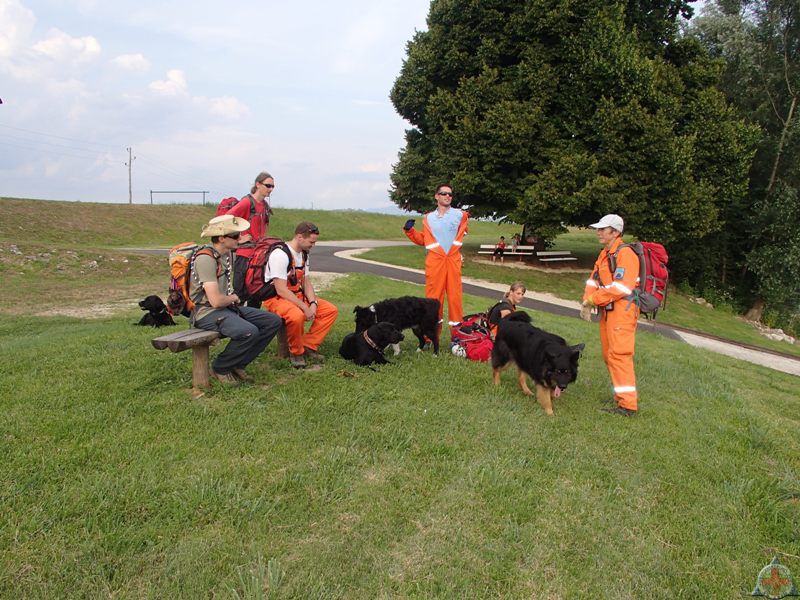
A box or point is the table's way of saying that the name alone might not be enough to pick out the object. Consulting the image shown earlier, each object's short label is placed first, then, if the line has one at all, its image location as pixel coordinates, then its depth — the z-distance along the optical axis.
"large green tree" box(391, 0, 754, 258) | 17.05
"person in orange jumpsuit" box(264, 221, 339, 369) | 5.50
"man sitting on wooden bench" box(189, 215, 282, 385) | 4.67
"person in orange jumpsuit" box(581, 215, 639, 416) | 5.12
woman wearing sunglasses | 5.91
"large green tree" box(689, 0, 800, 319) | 19.42
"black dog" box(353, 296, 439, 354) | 6.50
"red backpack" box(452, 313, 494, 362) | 6.71
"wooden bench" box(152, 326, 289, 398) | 4.29
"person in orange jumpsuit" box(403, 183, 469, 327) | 7.09
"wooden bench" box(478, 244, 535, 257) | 21.81
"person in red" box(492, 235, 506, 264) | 21.69
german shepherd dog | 4.73
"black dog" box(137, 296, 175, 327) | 8.17
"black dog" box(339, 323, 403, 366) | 5.89
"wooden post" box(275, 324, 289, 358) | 5.88
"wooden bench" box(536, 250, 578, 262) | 21.73
